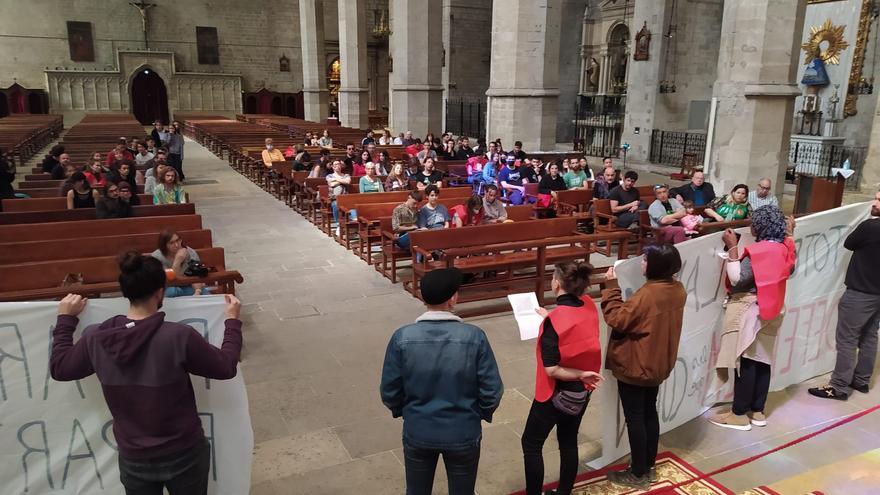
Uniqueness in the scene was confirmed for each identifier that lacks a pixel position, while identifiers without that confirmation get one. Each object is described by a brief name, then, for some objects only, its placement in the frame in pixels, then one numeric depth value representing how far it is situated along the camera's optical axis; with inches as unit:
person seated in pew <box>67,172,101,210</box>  360.8
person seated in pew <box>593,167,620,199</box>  438.6
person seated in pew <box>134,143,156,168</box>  584.4
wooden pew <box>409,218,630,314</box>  294.8
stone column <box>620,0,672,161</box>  821.9
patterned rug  158.7
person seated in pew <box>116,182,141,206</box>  343.0
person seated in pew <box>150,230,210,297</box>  235.9
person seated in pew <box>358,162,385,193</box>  452.4
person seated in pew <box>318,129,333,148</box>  788.6
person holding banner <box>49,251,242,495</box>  102.3
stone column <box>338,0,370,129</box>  1070.4
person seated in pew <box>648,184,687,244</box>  343.6
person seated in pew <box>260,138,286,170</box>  628.1
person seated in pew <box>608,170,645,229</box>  396.5
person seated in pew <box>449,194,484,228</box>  345.4
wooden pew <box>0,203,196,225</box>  341.7
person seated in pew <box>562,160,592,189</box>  496.4
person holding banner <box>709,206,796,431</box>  180.9
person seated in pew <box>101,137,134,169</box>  515.1
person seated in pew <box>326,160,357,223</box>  452.9
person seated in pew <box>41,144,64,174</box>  511.8
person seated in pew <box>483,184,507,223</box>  360.8
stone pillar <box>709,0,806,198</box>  416.5
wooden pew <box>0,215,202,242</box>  303.9
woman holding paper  129.4
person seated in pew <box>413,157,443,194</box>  489.8
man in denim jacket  108.7
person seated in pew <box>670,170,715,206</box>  386.0
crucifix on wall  1448.1
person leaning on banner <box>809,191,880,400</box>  201.9
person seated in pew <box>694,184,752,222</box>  352.8
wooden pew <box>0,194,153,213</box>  385.1
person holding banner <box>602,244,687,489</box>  144.9
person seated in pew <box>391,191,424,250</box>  343.3
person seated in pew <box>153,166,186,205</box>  388.2
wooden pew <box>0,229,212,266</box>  275.9
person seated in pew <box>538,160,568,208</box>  473.3
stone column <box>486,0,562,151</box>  564.1
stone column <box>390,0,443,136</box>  835.4
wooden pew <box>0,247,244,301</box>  224.2
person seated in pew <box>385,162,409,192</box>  462.3
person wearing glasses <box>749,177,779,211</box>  344.8
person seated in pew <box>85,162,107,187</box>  420.5
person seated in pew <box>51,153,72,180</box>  486.9
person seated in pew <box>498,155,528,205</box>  482.3
